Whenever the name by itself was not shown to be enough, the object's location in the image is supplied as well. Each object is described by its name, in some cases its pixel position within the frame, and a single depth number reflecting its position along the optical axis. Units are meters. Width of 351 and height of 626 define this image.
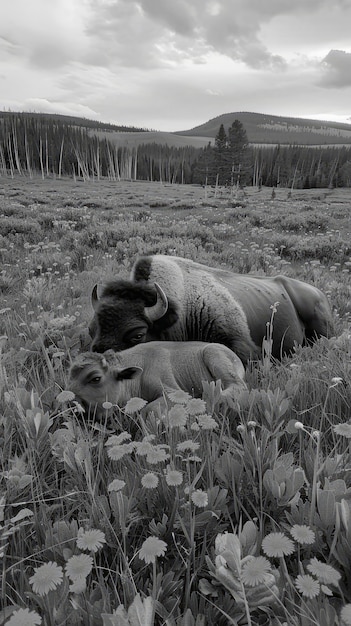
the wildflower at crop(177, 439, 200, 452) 1.87
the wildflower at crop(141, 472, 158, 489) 1.69
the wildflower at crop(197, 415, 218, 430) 2.05
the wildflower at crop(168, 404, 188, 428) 2.05
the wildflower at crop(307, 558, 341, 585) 1.20
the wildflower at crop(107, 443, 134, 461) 1.86
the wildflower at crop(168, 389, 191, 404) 2.19
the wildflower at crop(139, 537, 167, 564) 1.30
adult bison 4.02
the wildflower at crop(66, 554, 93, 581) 1.25
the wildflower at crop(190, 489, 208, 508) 1.63
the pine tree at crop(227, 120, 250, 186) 83.12
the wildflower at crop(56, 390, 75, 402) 2.42
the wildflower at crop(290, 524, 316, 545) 1.33
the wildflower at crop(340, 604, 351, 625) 1.07
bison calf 3.10
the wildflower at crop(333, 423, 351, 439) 1.83
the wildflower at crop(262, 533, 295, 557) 1.24
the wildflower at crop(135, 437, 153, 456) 1.85
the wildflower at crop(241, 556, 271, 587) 1.20
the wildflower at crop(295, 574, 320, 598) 1.15
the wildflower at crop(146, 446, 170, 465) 1.78
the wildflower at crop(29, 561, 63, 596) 1.20
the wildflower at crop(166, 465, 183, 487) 1.66
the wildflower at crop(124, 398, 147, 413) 2.21
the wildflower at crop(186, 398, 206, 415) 2.05
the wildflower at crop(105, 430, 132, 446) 2.00
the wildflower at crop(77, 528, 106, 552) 1.37
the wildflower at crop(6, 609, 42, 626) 1.07
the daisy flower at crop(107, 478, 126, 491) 1.60
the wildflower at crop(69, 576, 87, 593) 1.27
